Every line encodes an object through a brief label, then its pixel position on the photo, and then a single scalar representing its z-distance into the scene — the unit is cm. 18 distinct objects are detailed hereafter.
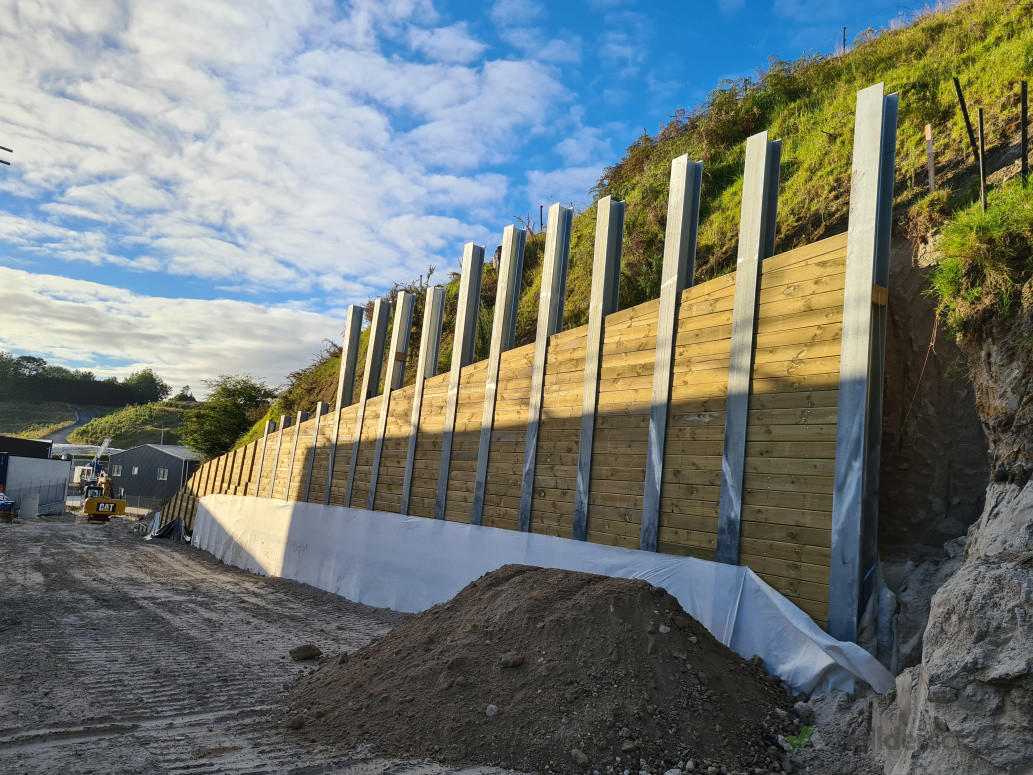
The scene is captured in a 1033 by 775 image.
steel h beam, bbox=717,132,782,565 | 612
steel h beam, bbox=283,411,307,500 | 1613
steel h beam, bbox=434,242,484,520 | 1057
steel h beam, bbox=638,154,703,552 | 695
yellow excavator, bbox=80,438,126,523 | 3152
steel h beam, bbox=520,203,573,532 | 878
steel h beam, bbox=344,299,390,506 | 1338
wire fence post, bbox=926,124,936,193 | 776
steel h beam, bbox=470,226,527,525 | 984
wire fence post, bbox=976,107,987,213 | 528
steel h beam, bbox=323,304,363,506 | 1428
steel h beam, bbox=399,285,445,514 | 1149
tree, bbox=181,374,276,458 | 3506
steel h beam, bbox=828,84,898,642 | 518
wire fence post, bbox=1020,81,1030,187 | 560
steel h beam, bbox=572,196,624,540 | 787
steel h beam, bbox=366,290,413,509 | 1252
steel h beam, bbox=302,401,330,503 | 1520
